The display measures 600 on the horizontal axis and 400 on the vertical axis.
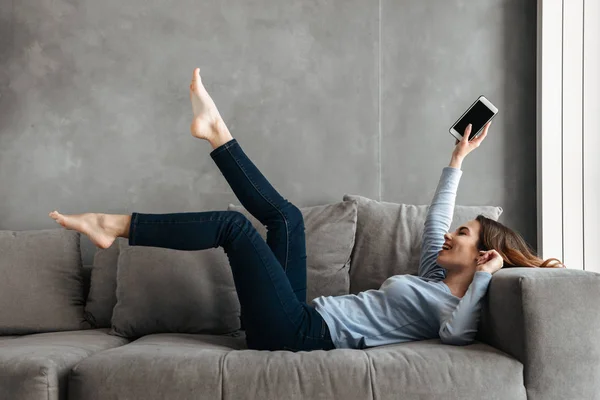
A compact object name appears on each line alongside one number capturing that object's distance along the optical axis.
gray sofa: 1.72
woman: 1.95
